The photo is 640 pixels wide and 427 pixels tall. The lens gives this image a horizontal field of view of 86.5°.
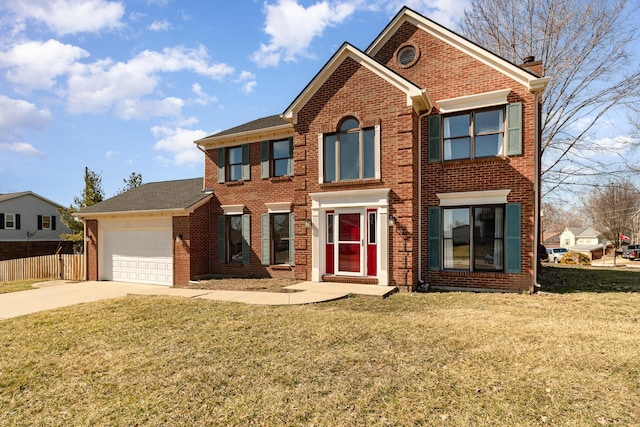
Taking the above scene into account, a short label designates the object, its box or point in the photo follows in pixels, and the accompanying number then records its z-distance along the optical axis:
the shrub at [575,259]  25.23
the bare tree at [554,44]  19.22
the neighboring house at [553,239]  77.54
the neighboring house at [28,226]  30.41
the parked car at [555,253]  33.97
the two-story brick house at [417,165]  10.23
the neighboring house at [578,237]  71.19
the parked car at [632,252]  36.88
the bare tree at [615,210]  41.00
